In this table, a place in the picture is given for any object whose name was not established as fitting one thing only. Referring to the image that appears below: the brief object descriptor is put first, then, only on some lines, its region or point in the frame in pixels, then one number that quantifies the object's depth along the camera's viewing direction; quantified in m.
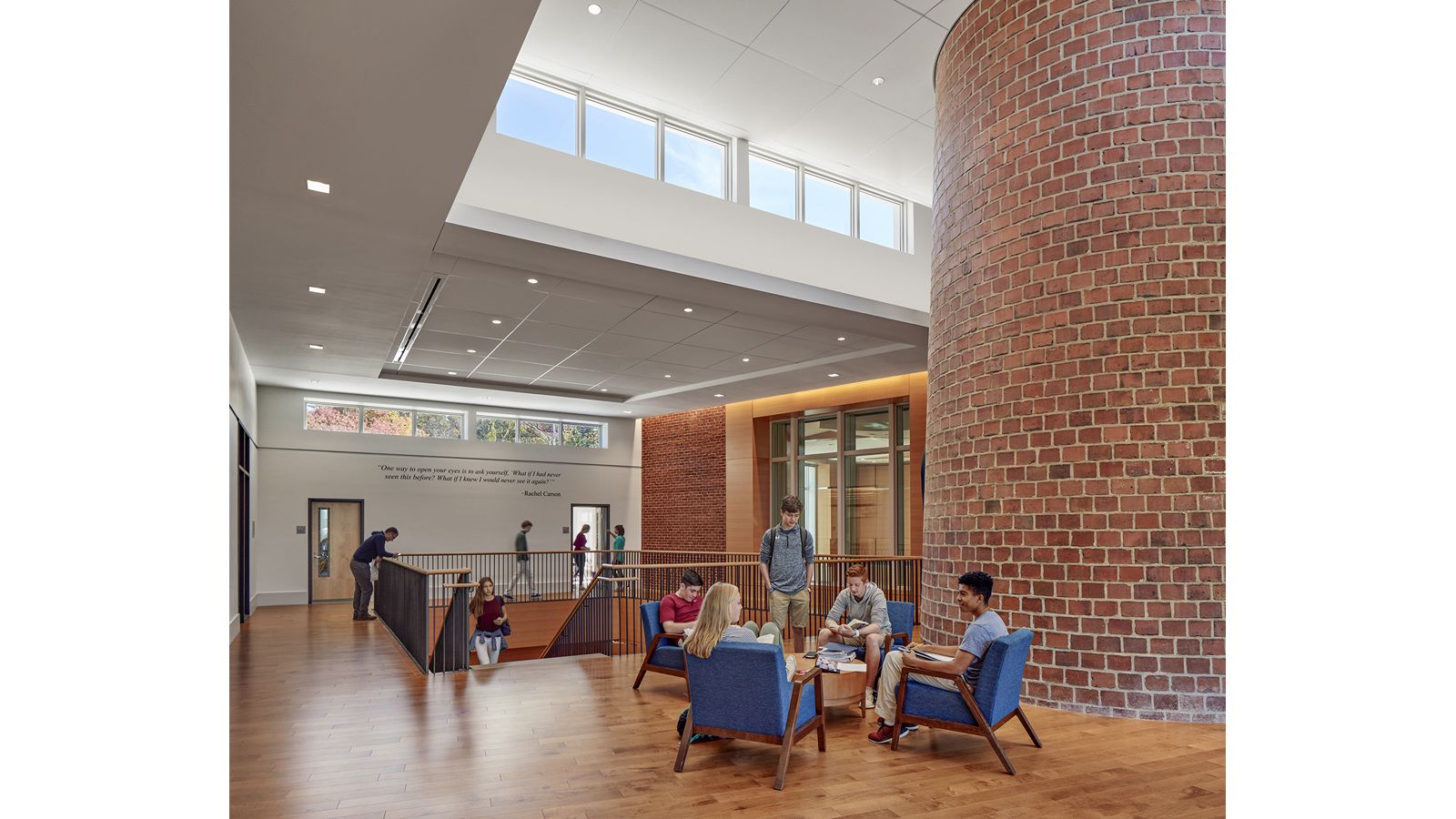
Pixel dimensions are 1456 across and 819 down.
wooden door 14.95
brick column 5.36
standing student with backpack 7.01
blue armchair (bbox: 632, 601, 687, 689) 6.53
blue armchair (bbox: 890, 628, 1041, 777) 4.52
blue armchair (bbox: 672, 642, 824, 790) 4.37
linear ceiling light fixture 8.59
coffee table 5.43
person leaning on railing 11.62
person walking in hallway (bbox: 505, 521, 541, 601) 15.92
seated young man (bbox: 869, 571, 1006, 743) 4.67
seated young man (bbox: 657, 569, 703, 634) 6.70
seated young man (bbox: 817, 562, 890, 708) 5.90
